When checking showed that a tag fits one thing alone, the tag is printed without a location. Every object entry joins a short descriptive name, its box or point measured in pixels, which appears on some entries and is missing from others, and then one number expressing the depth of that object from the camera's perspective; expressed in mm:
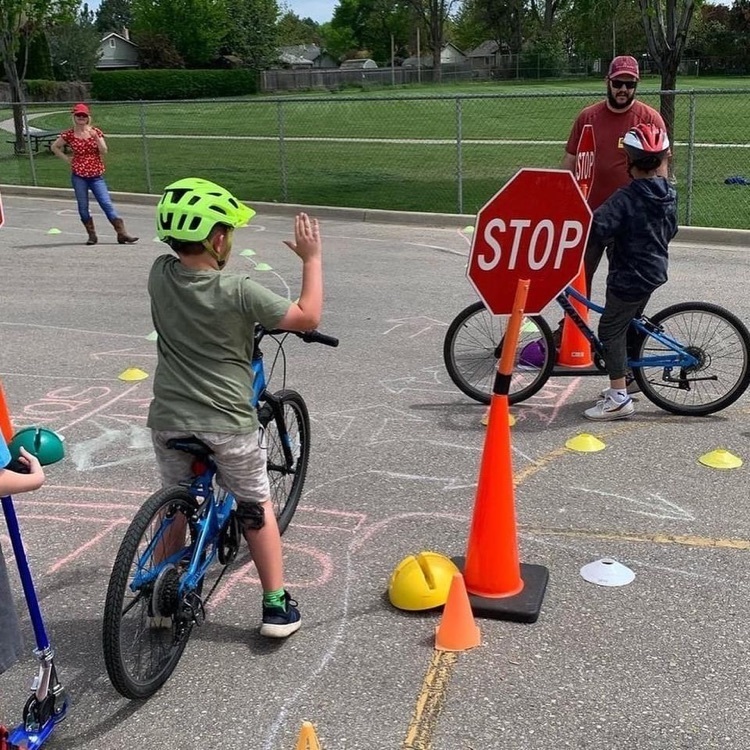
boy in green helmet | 2965
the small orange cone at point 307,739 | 2451
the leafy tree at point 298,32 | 126481
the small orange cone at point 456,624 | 3223
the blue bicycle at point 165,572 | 2816
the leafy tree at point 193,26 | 80625
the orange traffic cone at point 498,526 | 3455
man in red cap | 6348
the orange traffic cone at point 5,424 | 3879
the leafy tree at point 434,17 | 88875
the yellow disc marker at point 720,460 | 4797
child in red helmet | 5129
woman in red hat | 11734
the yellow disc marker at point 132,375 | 6512
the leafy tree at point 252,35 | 79562
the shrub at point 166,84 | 58188
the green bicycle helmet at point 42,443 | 4828
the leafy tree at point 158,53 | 79500
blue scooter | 2465
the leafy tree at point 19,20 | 20938
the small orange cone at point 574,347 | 6289
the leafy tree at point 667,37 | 13383
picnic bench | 24547
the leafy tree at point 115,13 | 146862
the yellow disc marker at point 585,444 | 5074
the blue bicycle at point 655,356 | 5531
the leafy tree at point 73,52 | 72062
